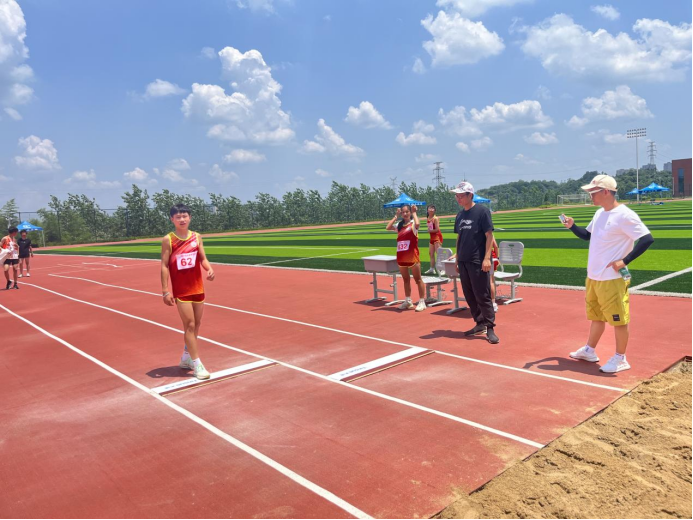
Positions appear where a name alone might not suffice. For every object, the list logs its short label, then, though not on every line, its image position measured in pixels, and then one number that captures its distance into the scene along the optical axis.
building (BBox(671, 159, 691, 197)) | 97.62
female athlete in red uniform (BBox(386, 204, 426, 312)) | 10.16
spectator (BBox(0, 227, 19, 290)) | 18.05
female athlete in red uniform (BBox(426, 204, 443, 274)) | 14.15
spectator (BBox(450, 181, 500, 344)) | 7.95
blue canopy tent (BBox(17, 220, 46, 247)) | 50.85
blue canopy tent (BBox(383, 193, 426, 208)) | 42.11
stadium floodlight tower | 99.56
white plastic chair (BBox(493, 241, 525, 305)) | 10.62
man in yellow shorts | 5.89
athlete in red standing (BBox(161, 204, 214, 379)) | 6.73
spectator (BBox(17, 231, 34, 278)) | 20.34
